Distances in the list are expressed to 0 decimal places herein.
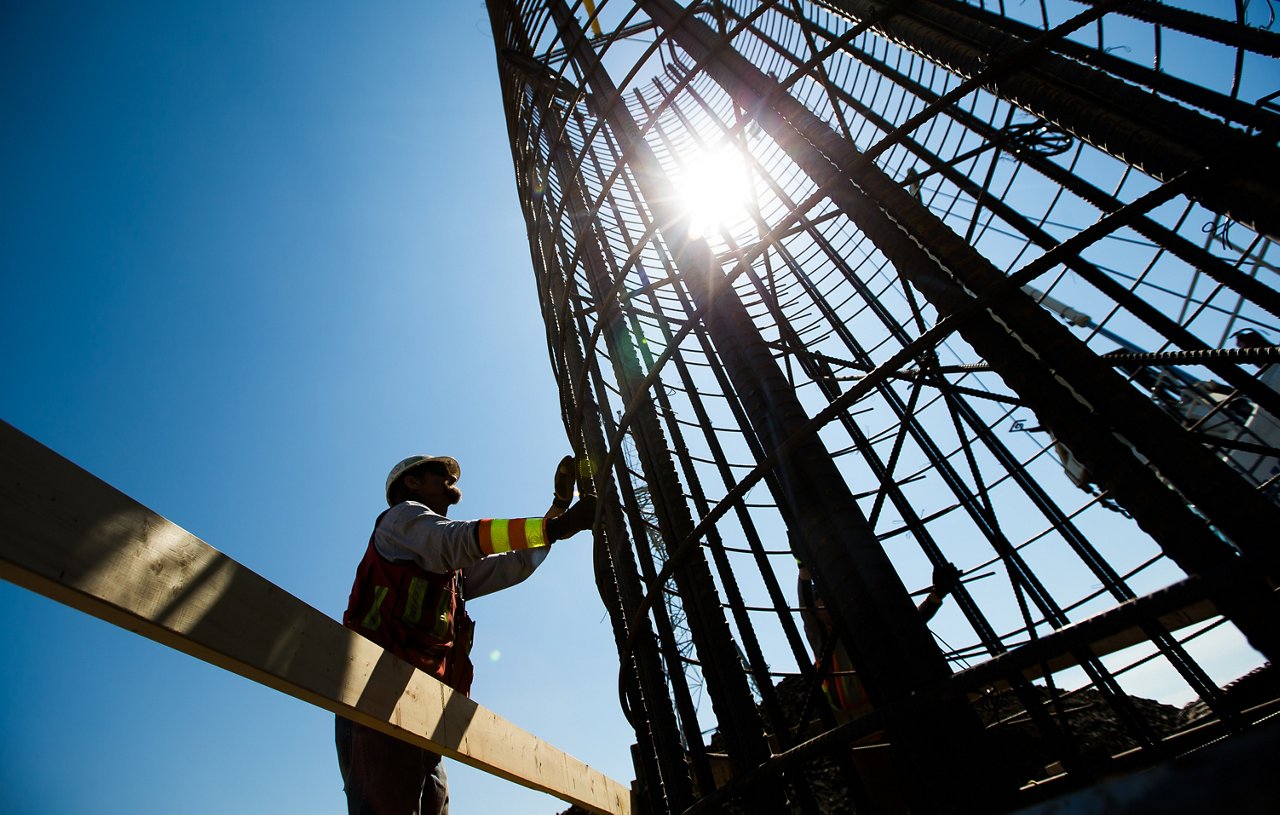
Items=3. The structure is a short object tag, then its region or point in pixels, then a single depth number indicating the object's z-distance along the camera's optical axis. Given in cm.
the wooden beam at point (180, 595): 146
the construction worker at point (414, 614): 324
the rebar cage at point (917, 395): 215
